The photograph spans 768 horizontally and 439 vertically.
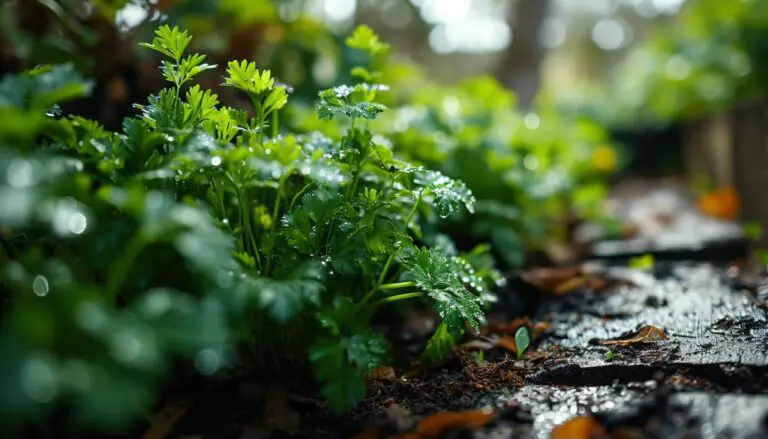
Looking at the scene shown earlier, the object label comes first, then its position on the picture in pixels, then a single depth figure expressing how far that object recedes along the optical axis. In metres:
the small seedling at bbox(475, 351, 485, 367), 0.58
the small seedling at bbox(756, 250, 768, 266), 0.67
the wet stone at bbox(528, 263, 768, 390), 0.54
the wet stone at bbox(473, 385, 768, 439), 0.49
